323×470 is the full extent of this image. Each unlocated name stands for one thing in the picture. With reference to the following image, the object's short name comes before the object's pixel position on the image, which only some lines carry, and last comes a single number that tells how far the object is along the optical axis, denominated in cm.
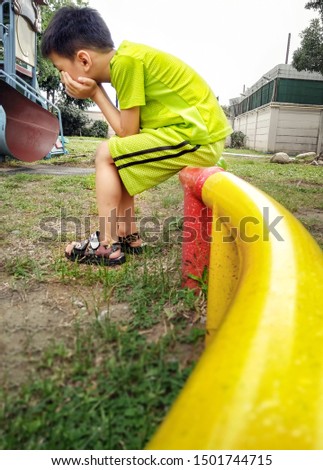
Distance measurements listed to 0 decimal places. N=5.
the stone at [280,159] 974
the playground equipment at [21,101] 542
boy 170
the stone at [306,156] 1298
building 1750
